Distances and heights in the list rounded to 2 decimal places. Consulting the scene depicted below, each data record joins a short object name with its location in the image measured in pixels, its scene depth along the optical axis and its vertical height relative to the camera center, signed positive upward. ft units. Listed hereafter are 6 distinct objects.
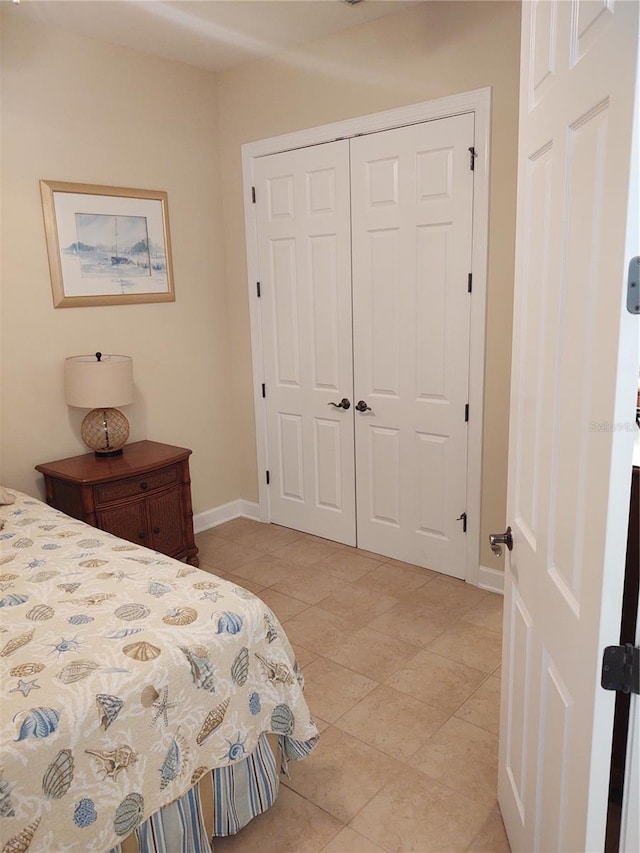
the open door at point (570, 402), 3.14 -0.62
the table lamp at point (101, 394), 10.50 -1.41
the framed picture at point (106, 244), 10.84 +1.06
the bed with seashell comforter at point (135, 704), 4.50 -3.03
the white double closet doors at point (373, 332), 10.49 -0.59
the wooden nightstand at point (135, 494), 10.16 -3.00
